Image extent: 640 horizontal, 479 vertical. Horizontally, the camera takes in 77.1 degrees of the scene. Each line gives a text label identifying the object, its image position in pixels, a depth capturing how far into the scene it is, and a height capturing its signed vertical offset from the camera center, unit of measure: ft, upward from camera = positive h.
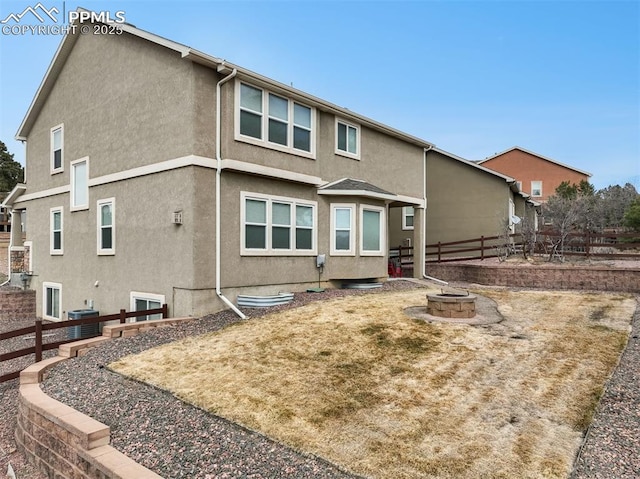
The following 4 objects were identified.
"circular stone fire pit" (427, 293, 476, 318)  29.81 -5.13
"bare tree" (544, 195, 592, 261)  54.34 +3.95
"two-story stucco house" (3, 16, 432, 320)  33.12 +5.51
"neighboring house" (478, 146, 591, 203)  131.13 +21.74
